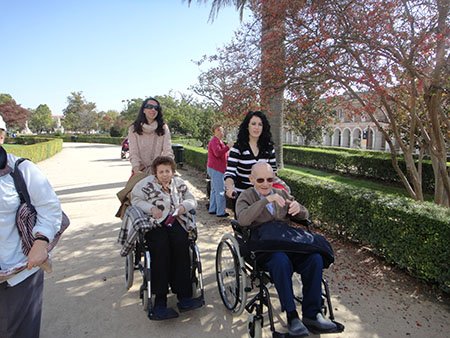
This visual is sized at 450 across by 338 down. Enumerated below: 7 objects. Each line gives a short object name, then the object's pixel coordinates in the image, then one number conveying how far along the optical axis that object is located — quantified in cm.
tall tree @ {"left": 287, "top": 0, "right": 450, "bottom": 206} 481
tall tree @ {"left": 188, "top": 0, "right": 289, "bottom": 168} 527
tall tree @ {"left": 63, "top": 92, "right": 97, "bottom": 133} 7219
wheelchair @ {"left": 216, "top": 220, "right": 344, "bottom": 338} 255
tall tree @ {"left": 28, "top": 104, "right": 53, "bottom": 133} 8775
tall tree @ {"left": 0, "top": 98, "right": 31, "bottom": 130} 6216
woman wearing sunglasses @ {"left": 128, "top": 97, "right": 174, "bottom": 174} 395
